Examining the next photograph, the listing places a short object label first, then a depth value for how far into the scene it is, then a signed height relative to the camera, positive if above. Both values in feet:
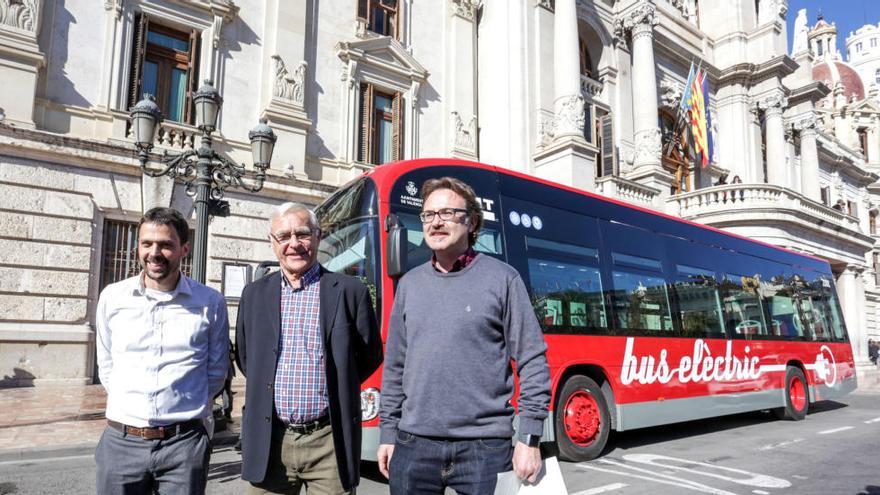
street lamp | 25.43 +8.36
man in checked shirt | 8.64 -0.60
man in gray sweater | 7.61 -0.60
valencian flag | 78.38 +29.44
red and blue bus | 19.36 +1.61
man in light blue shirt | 8.09 -0.63
